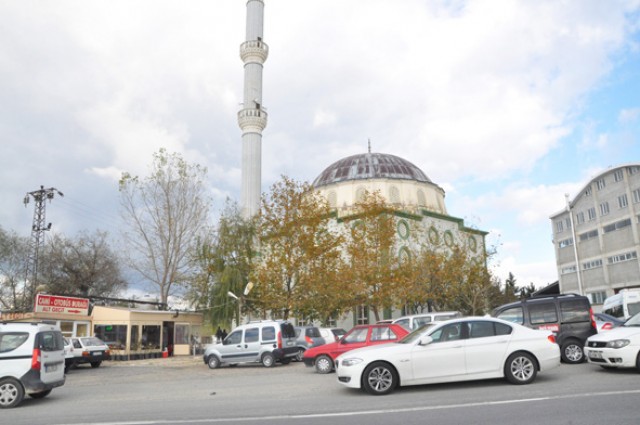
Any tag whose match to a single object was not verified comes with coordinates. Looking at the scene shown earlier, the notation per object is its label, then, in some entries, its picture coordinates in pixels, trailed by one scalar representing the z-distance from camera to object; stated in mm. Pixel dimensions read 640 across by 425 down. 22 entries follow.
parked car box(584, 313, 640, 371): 9555
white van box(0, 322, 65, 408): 9883
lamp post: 28950
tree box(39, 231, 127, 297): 43125
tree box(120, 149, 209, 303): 35156
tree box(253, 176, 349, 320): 27172
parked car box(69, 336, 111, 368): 21516
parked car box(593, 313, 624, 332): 15093
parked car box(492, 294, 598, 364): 12422
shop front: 27828
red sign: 23391
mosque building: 44834
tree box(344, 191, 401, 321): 28766
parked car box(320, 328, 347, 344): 20828
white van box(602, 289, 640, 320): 25266
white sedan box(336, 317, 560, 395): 8992
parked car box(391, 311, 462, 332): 16438
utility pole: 40469
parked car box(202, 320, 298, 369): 18141
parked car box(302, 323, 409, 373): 13748
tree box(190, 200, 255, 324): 30578
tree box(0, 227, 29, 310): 42594
